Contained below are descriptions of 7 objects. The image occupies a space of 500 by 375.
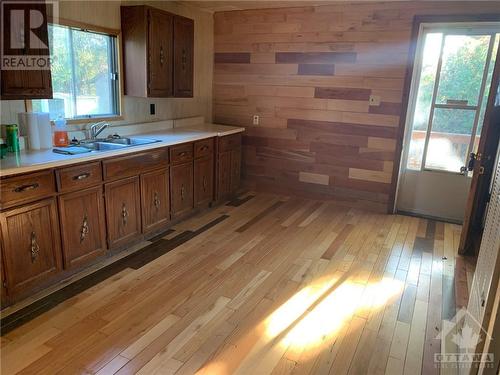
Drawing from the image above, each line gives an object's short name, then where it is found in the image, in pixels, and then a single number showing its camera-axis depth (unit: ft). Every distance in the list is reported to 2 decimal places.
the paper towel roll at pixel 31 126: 9.00
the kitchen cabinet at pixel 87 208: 7.47
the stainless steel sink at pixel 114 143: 10.36
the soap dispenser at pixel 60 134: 9.81
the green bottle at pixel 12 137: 8.45
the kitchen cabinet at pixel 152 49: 11.53
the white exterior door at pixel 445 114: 12.42
